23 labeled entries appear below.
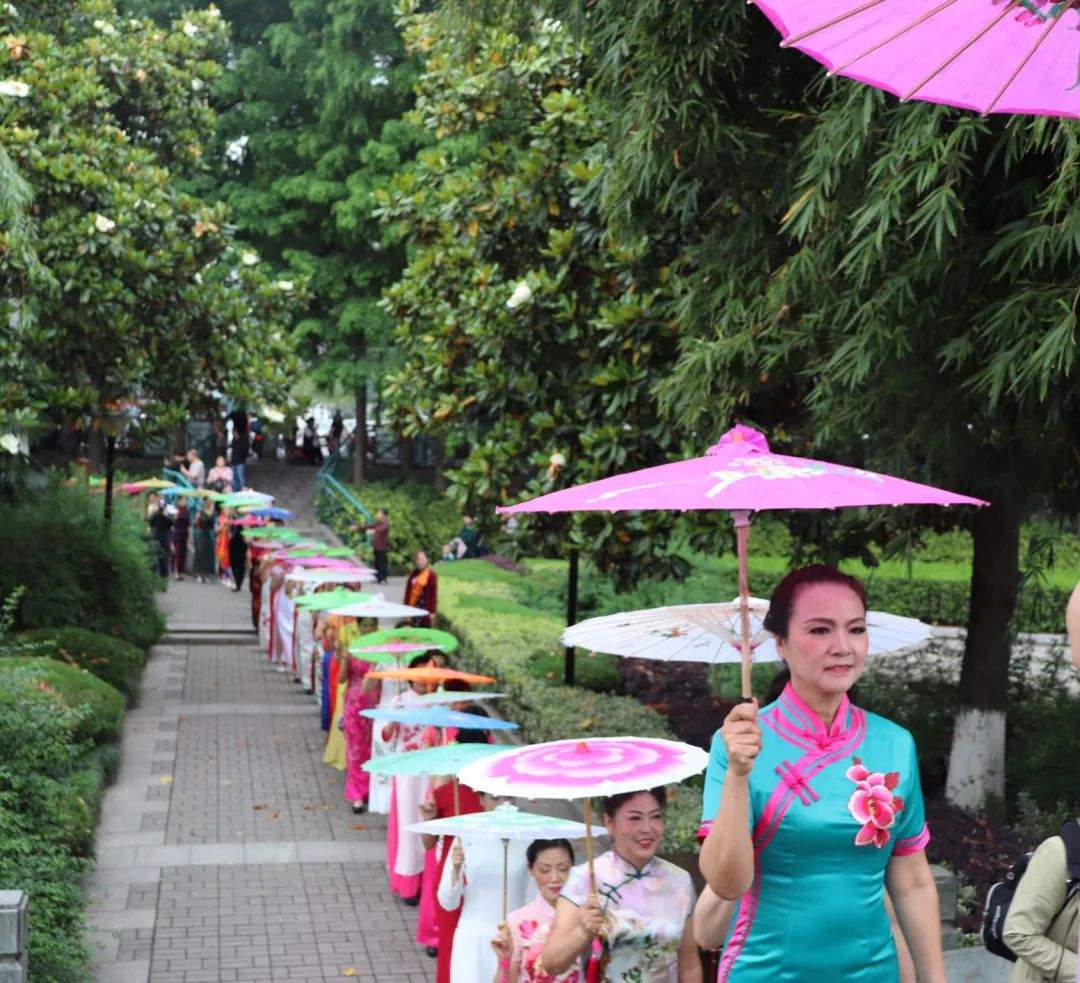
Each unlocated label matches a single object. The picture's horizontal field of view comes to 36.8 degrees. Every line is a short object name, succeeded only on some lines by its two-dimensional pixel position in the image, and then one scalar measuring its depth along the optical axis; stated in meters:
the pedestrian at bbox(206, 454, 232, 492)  34.06
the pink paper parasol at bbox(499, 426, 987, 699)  4.48
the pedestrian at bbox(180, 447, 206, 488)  35.09
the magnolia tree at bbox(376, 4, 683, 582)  13.75
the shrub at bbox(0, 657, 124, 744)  15.30
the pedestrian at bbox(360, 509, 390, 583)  33.25
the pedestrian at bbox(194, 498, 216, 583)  33.83
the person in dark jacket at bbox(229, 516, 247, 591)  32.41
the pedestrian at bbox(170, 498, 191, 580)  33.59
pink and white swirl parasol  5.60
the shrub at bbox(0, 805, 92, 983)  8.92
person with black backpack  5.00
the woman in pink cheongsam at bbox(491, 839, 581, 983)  6.68
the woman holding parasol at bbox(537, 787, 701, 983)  5.75
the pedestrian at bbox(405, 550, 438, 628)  19.67
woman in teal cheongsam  4.27
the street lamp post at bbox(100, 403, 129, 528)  19.23
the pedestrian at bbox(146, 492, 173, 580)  32.06
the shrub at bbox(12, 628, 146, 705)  18.75
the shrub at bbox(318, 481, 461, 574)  37.84
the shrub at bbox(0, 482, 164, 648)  20.69
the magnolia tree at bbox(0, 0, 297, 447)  17.92
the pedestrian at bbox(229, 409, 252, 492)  41.50
